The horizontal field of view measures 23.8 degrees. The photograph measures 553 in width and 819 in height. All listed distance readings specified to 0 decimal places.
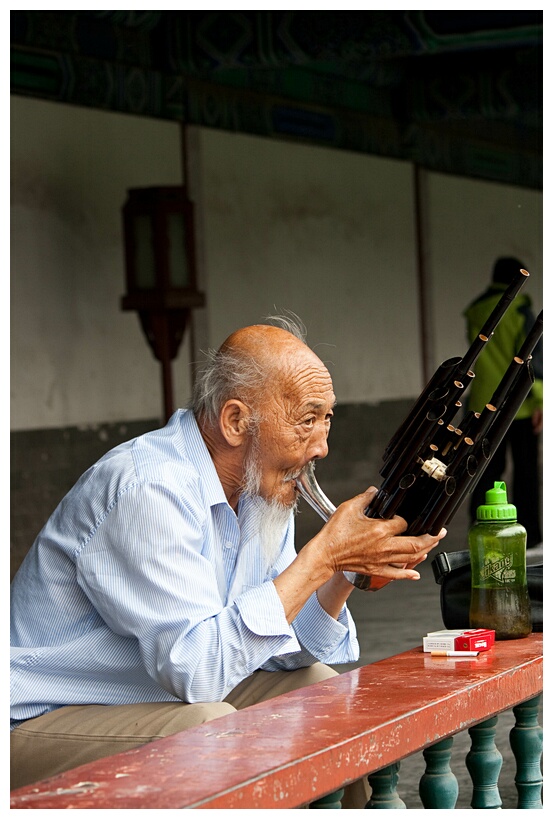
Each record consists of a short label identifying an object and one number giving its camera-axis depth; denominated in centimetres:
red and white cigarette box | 244
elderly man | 223
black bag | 270
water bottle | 257
